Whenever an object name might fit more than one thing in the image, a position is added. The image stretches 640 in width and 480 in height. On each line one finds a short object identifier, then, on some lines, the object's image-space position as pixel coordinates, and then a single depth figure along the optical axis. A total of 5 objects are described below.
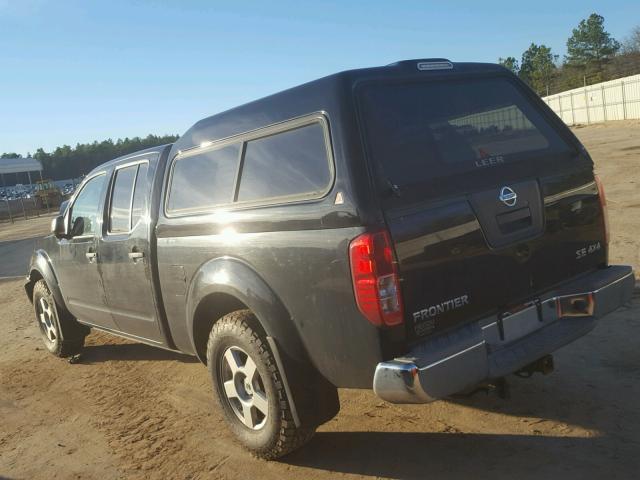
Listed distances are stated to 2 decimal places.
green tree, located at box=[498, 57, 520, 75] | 108.79
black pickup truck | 2.85
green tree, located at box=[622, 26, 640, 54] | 67.56
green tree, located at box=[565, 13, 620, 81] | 79.94
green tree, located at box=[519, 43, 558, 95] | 78.00
